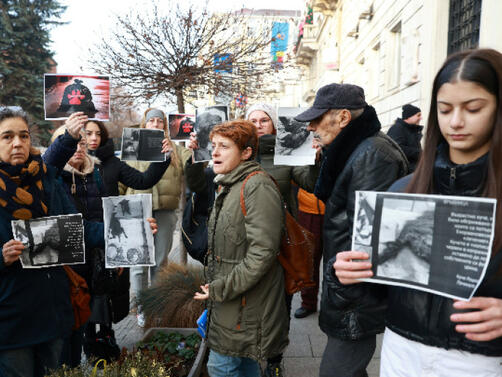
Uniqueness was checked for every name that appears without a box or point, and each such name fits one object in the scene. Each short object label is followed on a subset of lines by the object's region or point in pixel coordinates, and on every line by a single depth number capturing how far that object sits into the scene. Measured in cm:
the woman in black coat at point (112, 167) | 382
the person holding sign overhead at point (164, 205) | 474
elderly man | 196
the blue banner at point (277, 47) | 732
